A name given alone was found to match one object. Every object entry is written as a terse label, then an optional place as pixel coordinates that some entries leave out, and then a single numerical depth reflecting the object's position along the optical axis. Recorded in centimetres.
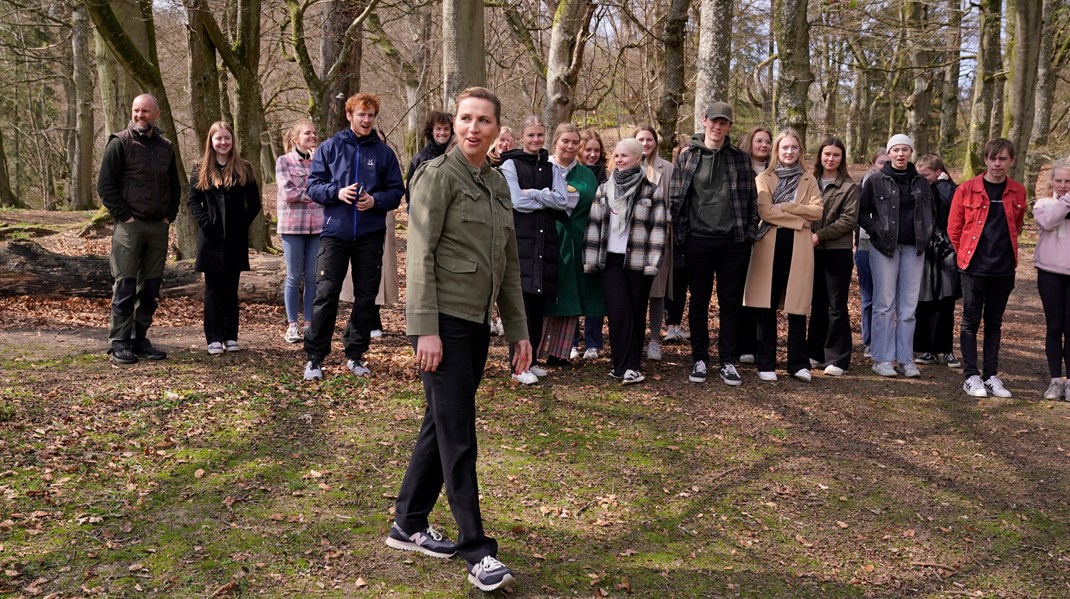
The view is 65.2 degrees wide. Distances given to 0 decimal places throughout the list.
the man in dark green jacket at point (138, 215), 706
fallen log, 971
